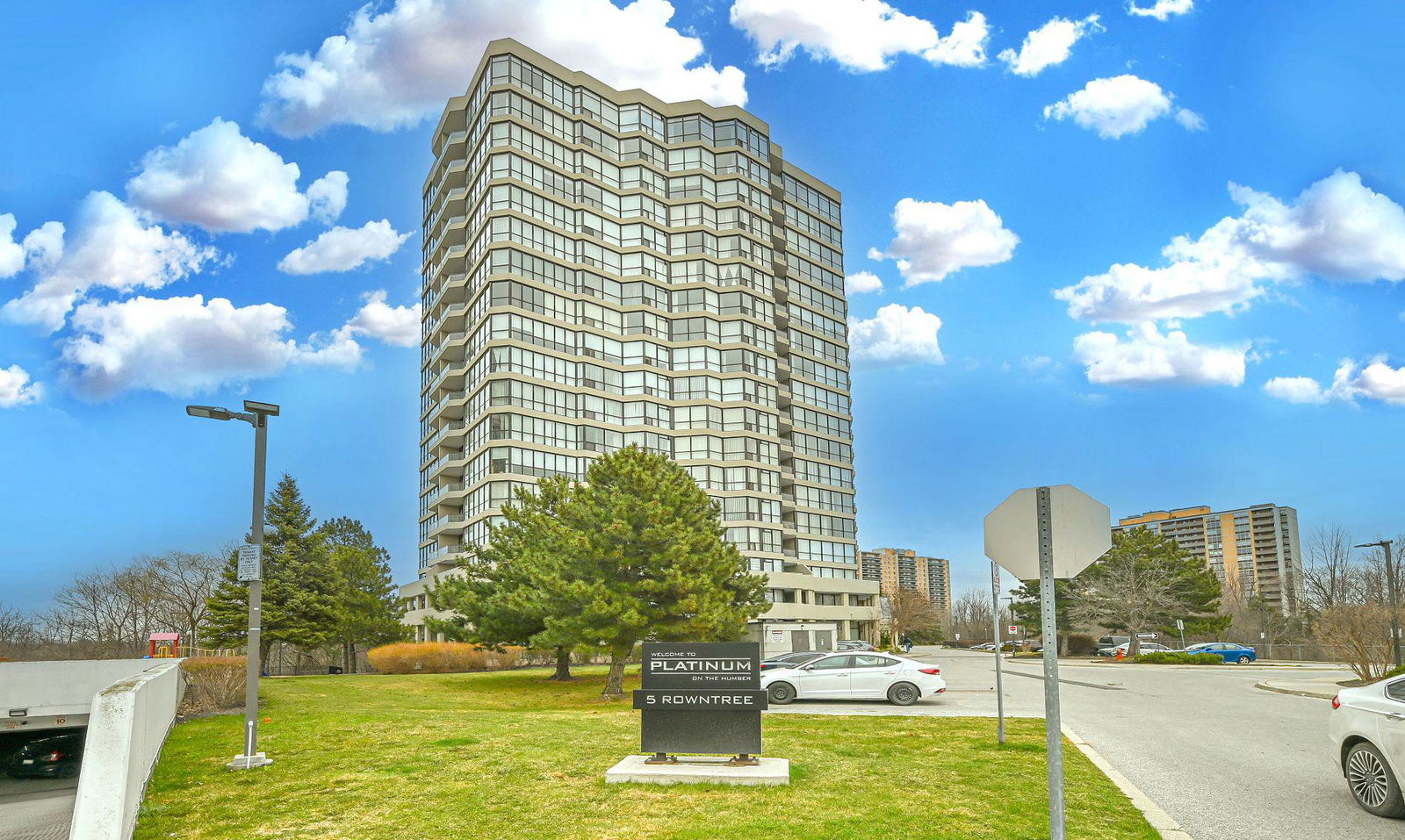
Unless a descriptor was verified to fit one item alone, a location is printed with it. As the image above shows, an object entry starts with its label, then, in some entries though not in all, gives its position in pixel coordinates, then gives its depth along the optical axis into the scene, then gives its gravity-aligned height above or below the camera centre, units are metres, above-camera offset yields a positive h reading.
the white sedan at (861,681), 23.73 -2.37
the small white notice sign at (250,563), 14.45 +0.36
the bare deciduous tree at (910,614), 121.30 -4.28
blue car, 52.47 -3.94
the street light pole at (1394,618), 34.91 -1.55
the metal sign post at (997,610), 13.91 -0.43
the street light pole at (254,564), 13.67 +0.34
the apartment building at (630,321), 74.50 +21.53
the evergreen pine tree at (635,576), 26.58 +0.21
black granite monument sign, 11.84 -1.55
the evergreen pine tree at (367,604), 58.97 -1.07
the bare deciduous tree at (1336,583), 53.12 -0.38
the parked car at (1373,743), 9.98 -1.73
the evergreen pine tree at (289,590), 42.53 -0.12
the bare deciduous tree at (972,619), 142.75 -5.82
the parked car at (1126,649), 60.67 -4.46
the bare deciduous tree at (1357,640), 30.84 -2.06
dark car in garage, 25.36 -4.25
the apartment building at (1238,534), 165.88 +7.43
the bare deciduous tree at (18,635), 69.19 -3.17
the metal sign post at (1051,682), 6.80 -0.71
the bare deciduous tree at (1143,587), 65.00 -0.62
